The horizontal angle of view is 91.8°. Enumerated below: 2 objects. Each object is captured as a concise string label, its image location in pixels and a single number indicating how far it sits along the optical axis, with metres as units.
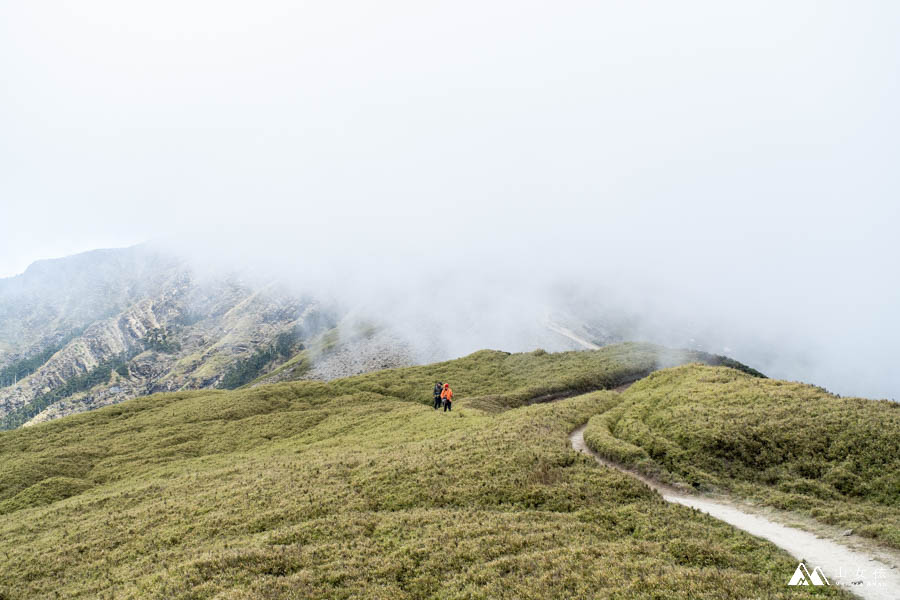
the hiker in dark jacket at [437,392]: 59.83
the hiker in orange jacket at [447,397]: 56.28
